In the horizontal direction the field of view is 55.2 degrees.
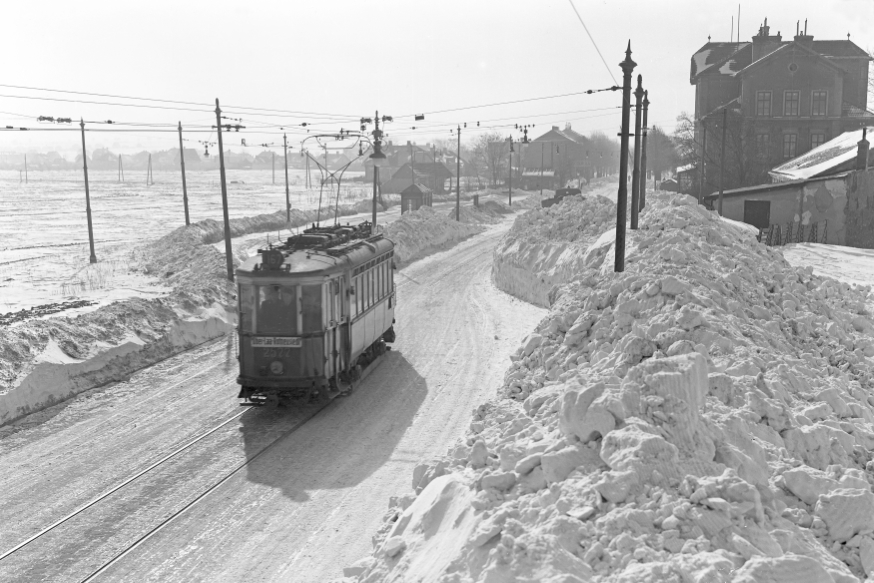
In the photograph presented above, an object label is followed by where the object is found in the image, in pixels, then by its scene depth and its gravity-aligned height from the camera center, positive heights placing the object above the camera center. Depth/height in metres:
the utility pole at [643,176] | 28.65 -0.14
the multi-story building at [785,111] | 56.28 +4.08
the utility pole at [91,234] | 38.18 -2.57
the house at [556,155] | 133.46 +3.03
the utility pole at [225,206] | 29.62 -1.04
